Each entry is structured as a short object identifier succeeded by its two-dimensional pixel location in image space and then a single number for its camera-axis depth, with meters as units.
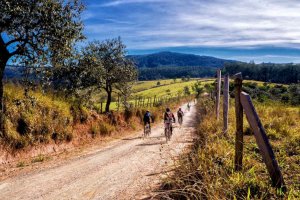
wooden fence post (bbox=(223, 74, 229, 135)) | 11.51
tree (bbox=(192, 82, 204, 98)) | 139.00
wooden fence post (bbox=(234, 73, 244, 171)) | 6.19
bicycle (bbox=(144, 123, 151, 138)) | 26.52
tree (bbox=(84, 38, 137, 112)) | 36.22
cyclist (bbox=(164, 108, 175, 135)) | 22.52
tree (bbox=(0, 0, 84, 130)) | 14.64
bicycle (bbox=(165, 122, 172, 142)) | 22.46
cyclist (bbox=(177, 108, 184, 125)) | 35.80
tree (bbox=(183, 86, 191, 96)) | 150.18
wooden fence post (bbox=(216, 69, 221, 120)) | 16.17
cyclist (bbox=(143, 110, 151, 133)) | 26.09
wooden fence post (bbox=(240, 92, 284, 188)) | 4.60
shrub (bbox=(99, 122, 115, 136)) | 25.33
